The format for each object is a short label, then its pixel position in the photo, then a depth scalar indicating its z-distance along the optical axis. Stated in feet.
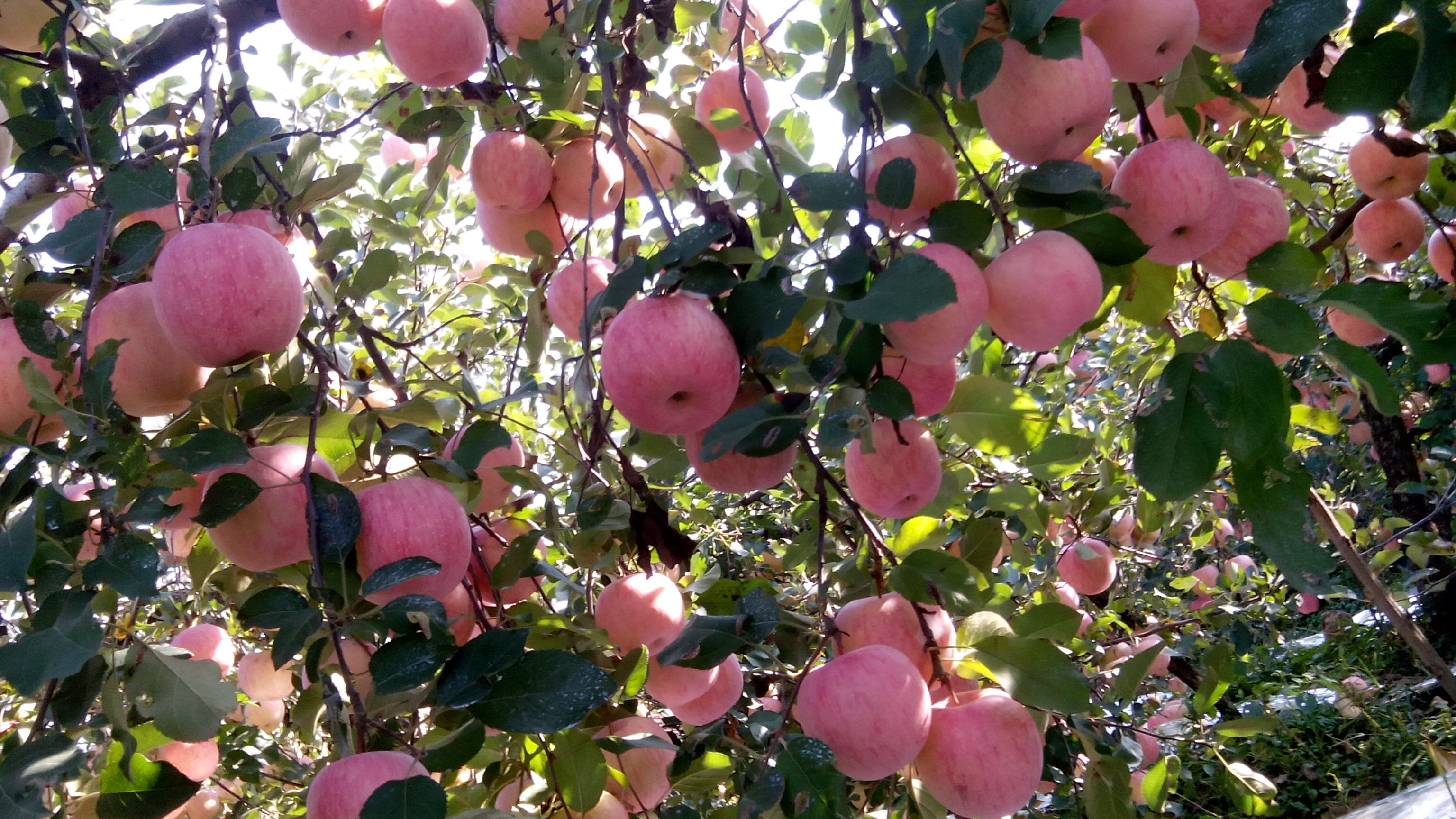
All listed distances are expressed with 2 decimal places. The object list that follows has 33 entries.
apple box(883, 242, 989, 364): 2.72
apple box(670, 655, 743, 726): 4.09
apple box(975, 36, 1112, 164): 2.84
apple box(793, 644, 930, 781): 2.93
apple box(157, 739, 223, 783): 5.06
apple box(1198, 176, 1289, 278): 3.46
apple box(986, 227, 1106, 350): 2.82
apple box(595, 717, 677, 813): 3.92
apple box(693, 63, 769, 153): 4.87
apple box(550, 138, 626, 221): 4.25
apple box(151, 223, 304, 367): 2.72
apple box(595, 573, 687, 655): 3.96
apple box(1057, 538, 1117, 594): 7.40
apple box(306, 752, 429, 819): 2.34
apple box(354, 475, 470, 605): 2.78
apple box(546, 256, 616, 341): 4.00
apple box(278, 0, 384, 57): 4.04
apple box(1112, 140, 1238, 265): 3.00
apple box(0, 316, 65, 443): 3.14
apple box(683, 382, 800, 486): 3.10
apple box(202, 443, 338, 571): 2.85
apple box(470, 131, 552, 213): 4.11
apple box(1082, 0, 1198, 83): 2.92
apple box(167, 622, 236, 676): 5.42
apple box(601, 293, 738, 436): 2.66
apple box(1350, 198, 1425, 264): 5.00
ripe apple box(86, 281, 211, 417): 3.09
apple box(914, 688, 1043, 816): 3.10
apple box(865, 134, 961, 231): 3.14
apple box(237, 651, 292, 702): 5.65
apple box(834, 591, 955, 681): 3.36
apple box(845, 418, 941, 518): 3.44
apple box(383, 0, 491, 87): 3.94
